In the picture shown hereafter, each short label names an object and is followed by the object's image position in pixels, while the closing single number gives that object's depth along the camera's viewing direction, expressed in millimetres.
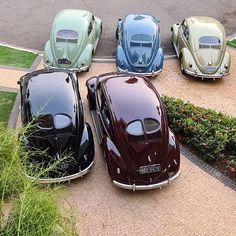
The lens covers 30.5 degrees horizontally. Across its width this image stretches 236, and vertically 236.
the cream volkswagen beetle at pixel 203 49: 14719
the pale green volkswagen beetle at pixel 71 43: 14688
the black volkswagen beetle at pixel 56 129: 10305
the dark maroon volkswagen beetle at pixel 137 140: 10156
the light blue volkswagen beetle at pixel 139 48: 14579
